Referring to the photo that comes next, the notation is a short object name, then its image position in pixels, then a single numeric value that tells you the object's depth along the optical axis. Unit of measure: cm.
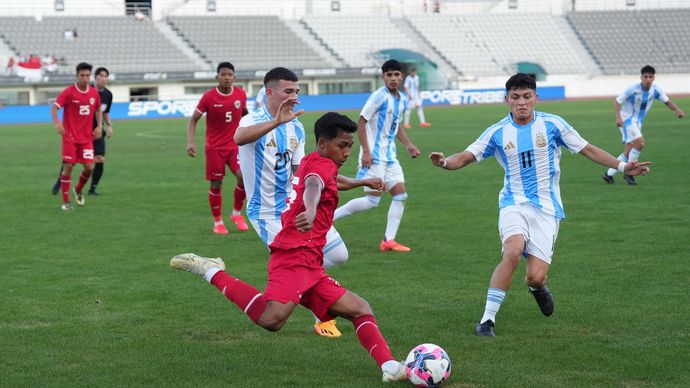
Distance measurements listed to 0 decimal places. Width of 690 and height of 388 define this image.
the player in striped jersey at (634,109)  1811
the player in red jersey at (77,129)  1552
